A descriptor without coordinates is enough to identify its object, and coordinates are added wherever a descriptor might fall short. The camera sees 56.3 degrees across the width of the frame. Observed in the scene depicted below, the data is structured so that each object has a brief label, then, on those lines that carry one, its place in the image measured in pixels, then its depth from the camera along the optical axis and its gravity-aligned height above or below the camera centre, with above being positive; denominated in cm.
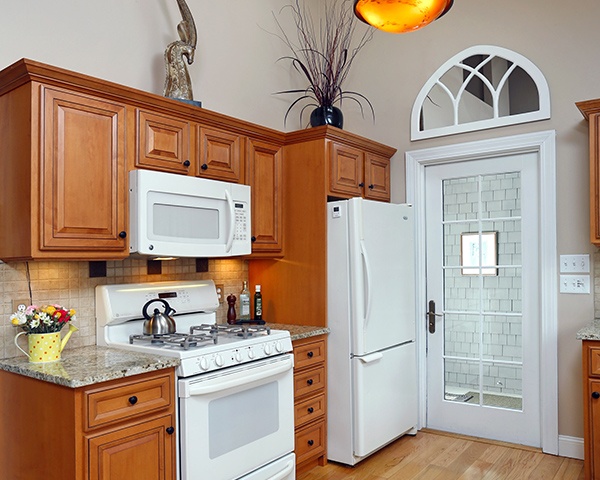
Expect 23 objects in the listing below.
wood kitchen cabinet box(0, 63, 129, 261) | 229 +34
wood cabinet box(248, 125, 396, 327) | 342 +18
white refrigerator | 333 -48
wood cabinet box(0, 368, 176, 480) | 209 -71
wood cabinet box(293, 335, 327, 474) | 320 -89
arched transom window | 363 +105
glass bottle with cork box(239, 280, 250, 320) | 359 -35
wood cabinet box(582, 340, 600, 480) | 292 -83
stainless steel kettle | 279 -36
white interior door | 368 -32
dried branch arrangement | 427 +162
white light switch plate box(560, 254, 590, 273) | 340 -9
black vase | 368 +88
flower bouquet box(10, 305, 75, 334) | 237 -28
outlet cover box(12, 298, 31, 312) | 251 -23
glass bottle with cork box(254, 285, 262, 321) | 357 -35
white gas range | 246 -61
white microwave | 262 +18
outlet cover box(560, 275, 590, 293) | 341 -21
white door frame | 351 -14
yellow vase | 239 -40
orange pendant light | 192 +83
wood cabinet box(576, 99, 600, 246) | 313 +45
